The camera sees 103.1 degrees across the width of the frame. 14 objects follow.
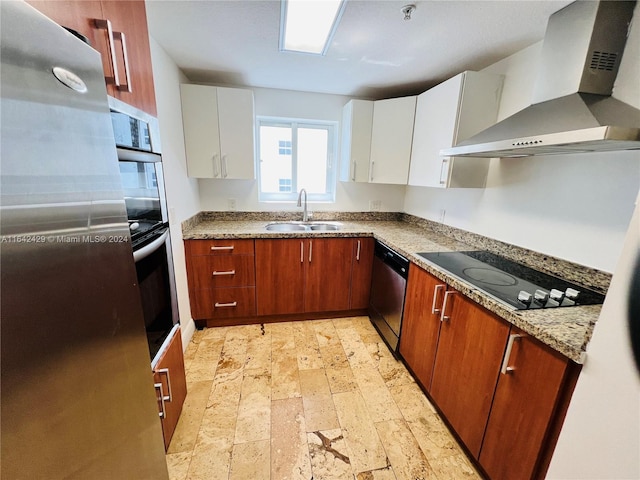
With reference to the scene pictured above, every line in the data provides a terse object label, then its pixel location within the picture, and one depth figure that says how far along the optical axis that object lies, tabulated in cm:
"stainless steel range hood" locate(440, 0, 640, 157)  102
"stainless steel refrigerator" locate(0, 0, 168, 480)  38
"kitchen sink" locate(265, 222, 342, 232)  270
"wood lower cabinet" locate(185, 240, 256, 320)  216
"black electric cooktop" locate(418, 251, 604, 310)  110
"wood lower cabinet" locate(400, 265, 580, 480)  91
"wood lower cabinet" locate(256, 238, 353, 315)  228
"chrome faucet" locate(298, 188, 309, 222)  264
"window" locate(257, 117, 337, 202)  276
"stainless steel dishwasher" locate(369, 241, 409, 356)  191
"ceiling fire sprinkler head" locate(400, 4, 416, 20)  128
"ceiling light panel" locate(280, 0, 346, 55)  126
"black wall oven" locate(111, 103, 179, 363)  93
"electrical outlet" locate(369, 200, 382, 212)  299
